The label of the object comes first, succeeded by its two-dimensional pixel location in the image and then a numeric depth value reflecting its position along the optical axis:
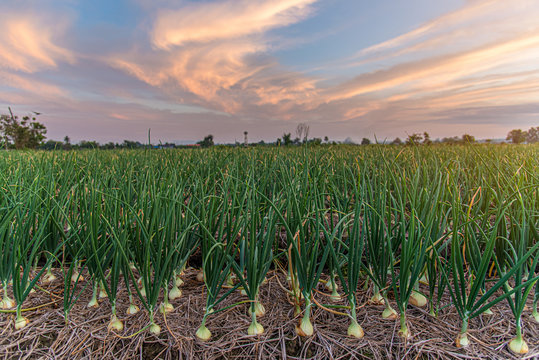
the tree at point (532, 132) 36.26
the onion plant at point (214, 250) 1.35
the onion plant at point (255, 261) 1.32
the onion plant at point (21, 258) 1.40
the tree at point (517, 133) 33.00
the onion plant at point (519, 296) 1.14
